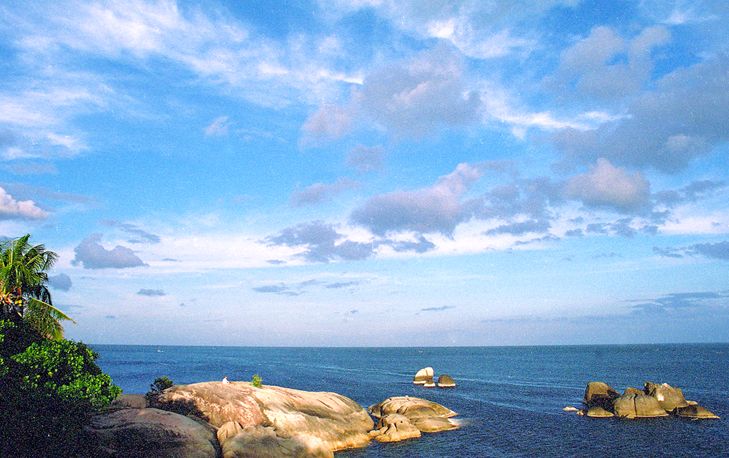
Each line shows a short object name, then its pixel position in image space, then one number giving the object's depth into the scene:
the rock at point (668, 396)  55.31
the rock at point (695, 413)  53.38
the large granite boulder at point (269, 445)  33.28
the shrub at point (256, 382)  44.09
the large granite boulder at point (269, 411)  38.31
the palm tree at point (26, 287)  31.88
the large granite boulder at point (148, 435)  30.73
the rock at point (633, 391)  57.44
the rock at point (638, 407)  53.91
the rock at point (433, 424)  47.50
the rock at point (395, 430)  43.53
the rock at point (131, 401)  38.55
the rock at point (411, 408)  51.00
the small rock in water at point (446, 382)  88.71
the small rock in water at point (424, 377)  93.54
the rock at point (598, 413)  55.12
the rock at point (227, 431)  35.22
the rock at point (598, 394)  60.08
